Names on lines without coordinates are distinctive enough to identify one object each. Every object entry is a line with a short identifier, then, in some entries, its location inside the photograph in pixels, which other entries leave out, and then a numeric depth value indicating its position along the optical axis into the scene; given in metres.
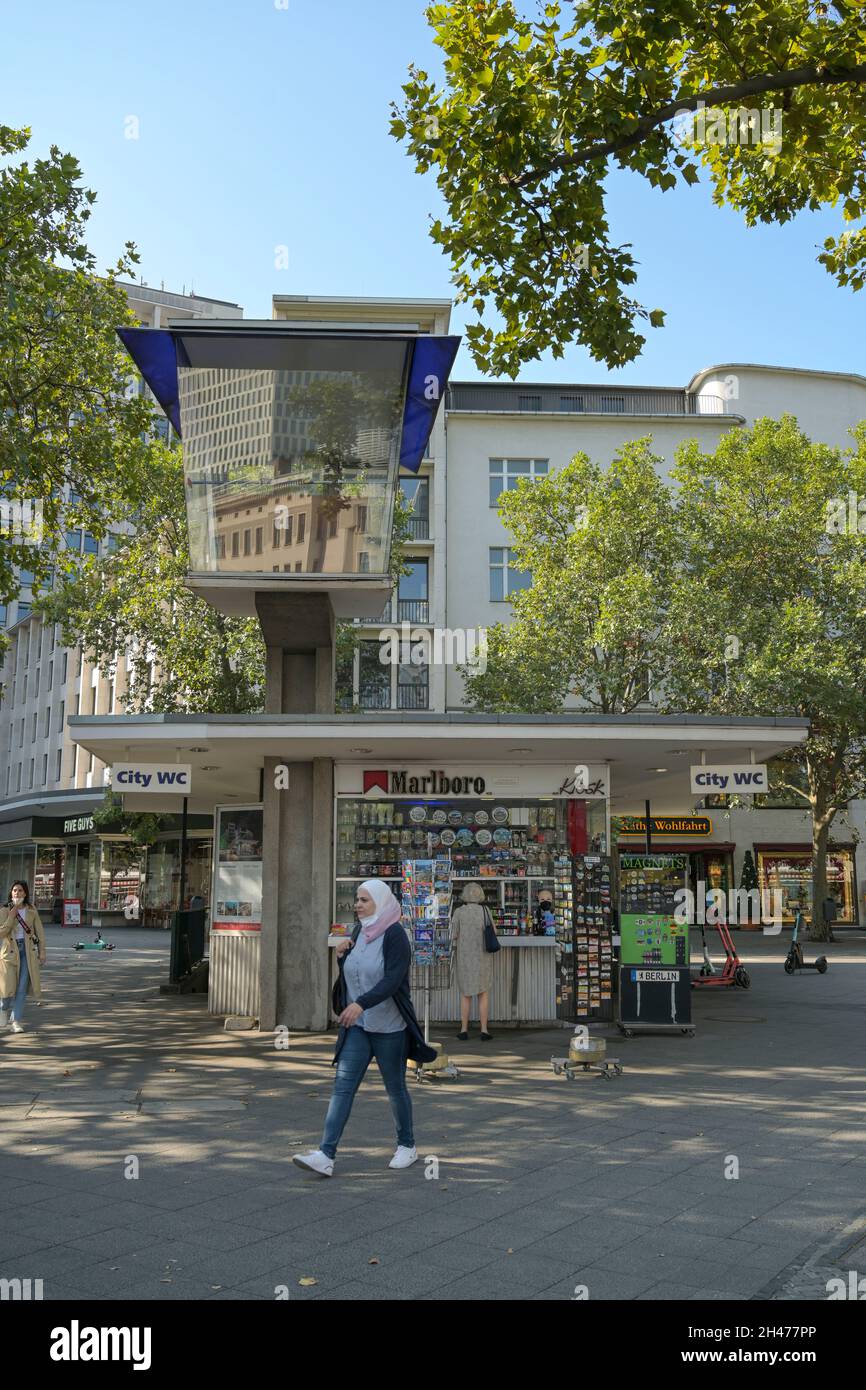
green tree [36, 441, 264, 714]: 27.41
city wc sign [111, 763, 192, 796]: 13.91
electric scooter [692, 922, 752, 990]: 19.64
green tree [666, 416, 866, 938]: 30.94
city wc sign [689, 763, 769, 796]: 13.77
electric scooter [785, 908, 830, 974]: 23.95
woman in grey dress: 13.10
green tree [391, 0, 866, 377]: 8.84
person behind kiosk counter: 14.46
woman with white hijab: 7.15
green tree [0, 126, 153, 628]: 15.97
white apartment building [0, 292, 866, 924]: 42.97
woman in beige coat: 14.09
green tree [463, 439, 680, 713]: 31.92
